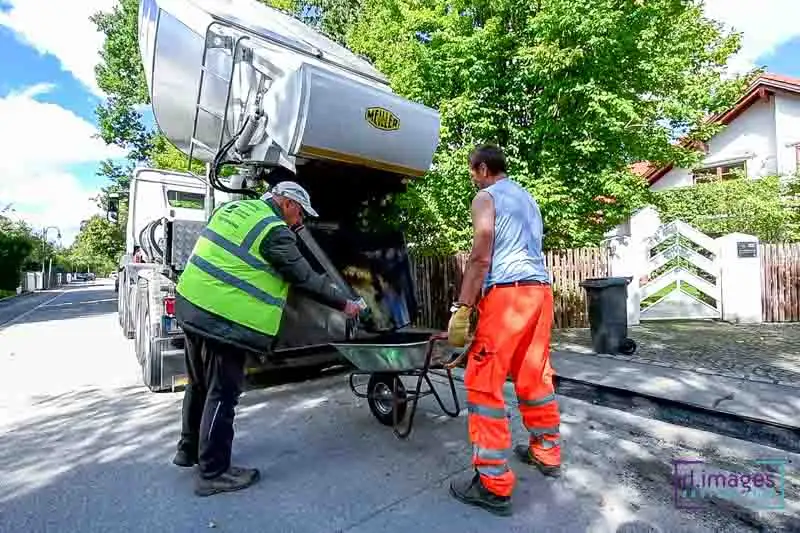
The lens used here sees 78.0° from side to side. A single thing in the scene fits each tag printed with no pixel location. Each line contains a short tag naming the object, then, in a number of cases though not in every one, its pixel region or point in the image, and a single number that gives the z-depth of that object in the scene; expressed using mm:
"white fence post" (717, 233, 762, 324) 8495
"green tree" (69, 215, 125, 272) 35031
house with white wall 16625
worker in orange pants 2584
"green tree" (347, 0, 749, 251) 7117
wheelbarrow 3262
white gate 8750
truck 3967
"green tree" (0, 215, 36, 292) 27484
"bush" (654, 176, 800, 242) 12062
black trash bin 6297
